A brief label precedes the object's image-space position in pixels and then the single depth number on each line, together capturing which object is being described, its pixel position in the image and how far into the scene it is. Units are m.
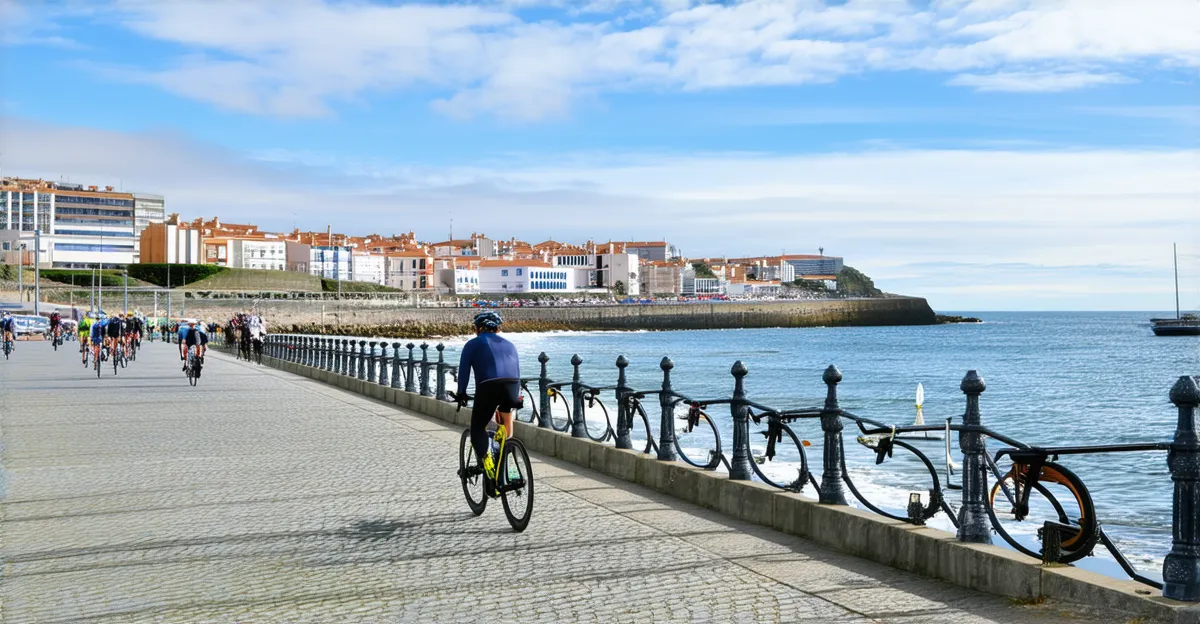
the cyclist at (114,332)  32.72
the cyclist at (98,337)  31.12
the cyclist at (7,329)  48.11
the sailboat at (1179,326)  128.38
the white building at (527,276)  199.75
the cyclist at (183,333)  28.31
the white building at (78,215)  178.75
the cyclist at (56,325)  59.99
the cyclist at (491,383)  9.16
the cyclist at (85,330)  35.25
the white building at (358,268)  198.12
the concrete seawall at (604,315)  128.38
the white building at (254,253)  192.88
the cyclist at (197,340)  27.12
